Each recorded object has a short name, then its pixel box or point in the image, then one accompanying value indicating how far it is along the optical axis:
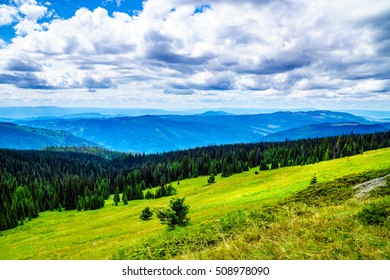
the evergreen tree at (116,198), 106.51
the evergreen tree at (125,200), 101.19
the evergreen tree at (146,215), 48.28
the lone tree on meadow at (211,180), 111.01
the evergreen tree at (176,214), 23.39
